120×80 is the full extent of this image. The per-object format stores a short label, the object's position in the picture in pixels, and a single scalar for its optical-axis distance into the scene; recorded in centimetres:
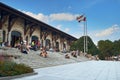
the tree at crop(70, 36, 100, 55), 2241
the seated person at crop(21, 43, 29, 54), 920
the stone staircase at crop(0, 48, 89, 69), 782
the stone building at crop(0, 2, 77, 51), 1205
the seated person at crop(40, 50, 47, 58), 1023
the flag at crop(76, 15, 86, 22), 1943
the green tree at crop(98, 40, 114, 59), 3167
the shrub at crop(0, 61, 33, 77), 462
